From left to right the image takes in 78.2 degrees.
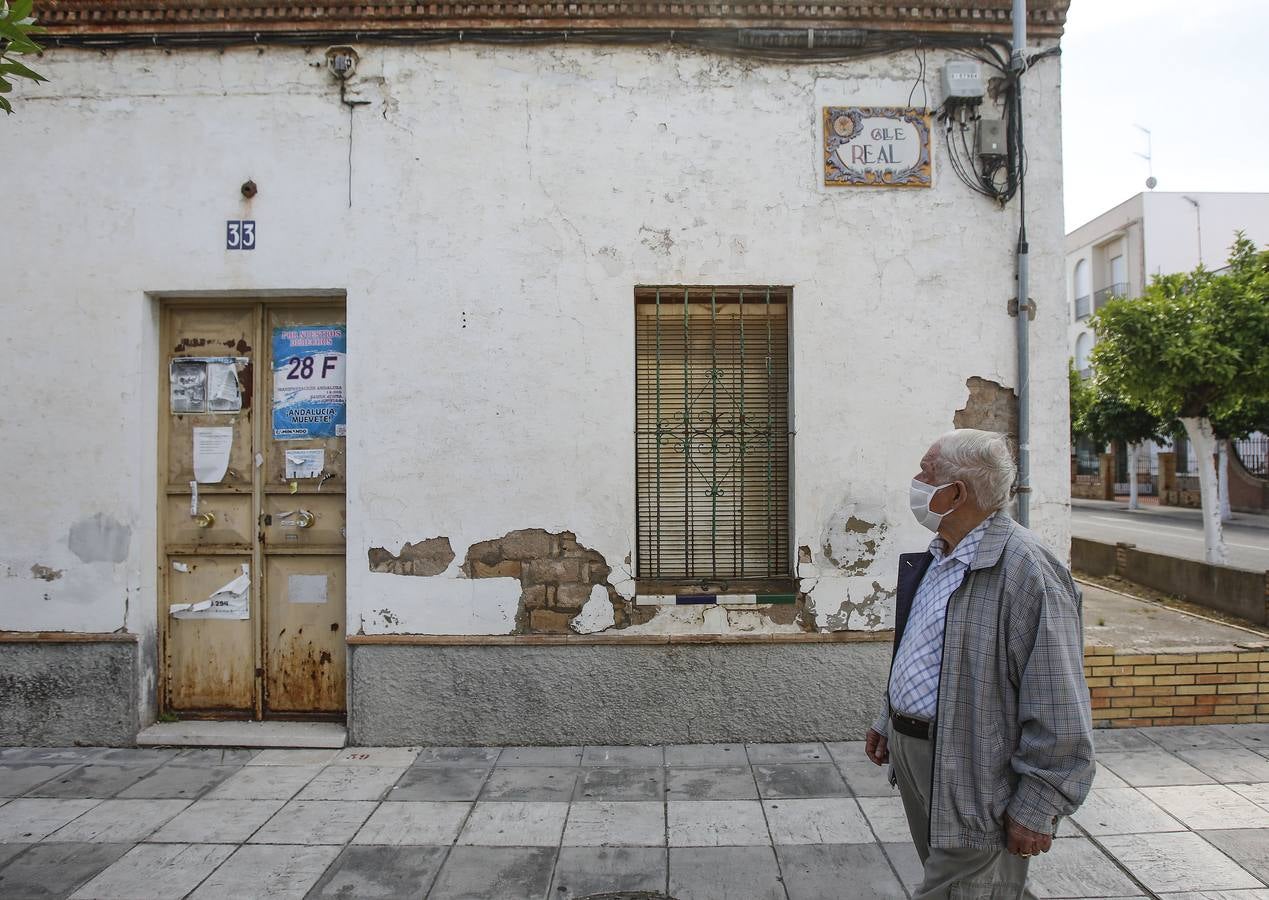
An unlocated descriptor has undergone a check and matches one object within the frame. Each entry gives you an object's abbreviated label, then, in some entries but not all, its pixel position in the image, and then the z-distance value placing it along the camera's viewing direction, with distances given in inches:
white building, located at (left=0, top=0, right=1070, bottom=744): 186.4
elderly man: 82.0
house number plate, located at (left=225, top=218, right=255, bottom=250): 188.9
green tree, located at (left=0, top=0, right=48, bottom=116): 108.3
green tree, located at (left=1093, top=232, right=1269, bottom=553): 308.2
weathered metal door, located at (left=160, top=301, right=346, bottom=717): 196.1
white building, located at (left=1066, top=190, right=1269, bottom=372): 1163.9
